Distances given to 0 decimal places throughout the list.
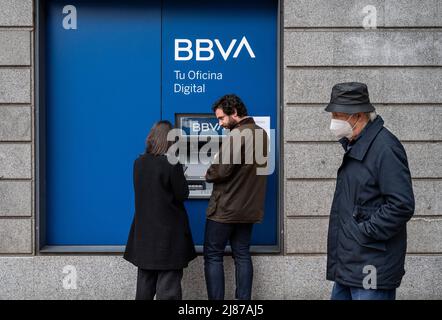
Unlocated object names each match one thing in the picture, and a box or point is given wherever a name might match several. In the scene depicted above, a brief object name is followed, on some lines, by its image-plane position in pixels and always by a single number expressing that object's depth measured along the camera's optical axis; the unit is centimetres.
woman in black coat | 447
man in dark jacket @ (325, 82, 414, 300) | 306
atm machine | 551
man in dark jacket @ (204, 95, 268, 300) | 482
